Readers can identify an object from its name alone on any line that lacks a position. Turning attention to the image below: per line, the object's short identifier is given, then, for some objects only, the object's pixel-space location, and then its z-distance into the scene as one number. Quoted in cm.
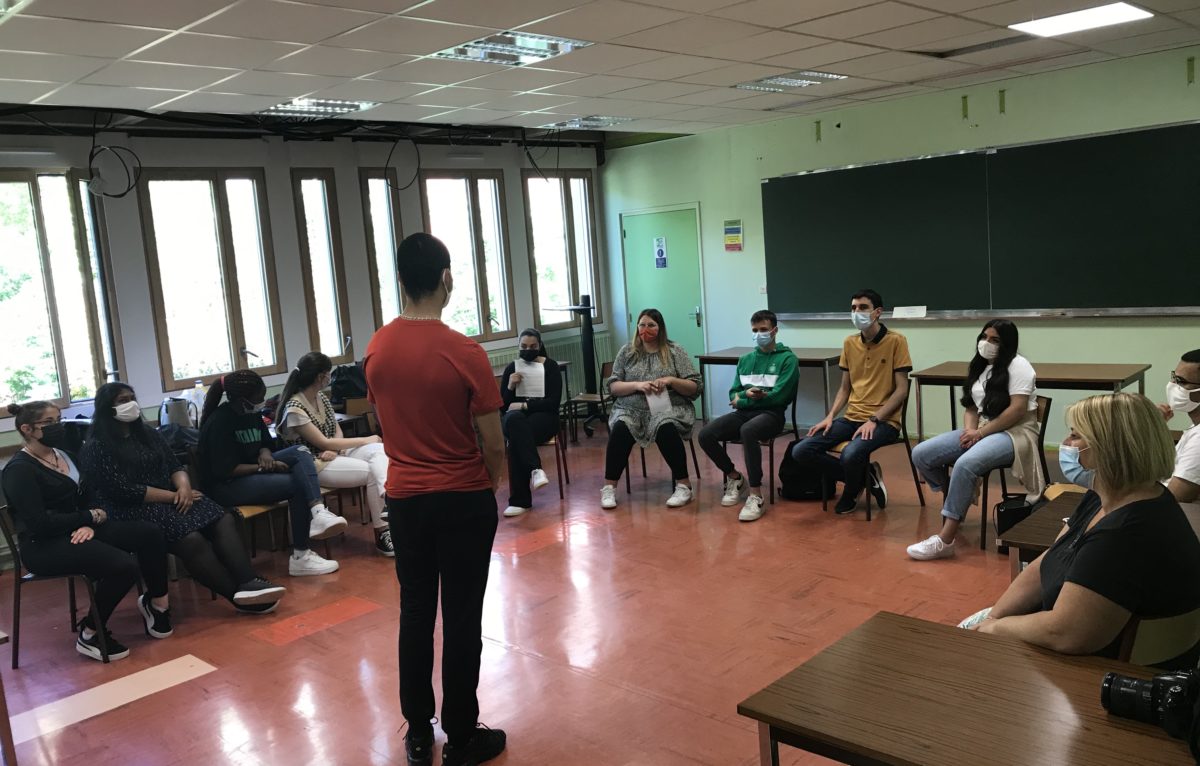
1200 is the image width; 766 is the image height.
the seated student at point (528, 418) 611
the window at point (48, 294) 598
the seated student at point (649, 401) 598
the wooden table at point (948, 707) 155
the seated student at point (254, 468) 496
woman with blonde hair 190
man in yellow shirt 533
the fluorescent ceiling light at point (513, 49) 442
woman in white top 455
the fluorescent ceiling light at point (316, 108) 577
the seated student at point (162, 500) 439
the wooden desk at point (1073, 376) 502
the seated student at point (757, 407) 575
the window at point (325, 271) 739
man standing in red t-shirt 268
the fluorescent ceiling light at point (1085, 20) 461
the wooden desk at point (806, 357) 682
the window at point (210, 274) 664
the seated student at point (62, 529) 401
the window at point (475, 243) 835
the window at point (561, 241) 908
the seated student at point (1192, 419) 299
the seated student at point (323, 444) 536
